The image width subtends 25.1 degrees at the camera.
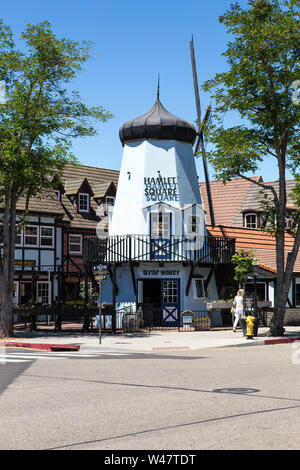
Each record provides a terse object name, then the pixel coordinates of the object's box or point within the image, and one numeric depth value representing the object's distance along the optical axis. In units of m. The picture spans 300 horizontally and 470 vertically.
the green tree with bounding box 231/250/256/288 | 32.34
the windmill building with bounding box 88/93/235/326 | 33.09
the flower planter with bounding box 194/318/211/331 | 30.97
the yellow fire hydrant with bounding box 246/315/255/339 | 24.64
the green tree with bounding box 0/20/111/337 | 25.50
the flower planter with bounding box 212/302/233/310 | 31.89
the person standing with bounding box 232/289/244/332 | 27.58
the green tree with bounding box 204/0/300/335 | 24.88
